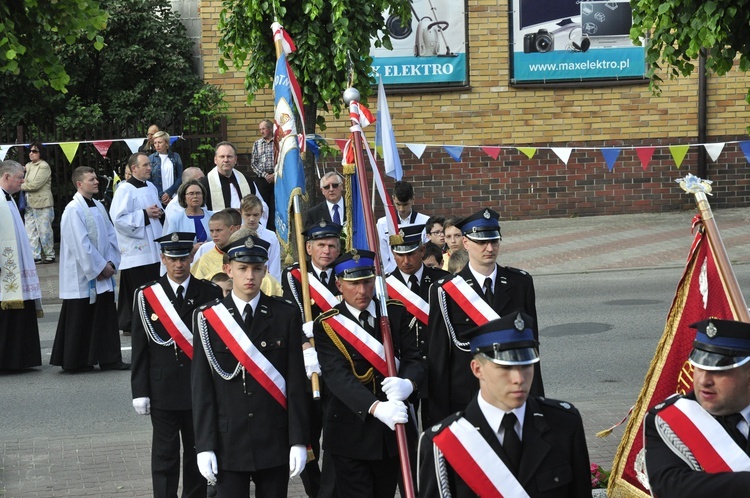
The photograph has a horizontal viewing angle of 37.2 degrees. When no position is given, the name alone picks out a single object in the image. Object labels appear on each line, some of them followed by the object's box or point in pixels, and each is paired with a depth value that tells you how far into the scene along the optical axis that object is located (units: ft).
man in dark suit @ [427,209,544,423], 21.71
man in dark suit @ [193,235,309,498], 20.01
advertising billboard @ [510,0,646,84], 70.85
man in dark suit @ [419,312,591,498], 13.60
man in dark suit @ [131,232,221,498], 23.73
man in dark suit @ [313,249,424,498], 20.45
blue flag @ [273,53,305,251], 27.25
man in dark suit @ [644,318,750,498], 13.12
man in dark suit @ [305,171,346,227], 36.39
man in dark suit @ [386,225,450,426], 25.03
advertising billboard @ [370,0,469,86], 69.51
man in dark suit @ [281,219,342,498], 24.71
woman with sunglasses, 62.28
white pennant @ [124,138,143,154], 61.77
